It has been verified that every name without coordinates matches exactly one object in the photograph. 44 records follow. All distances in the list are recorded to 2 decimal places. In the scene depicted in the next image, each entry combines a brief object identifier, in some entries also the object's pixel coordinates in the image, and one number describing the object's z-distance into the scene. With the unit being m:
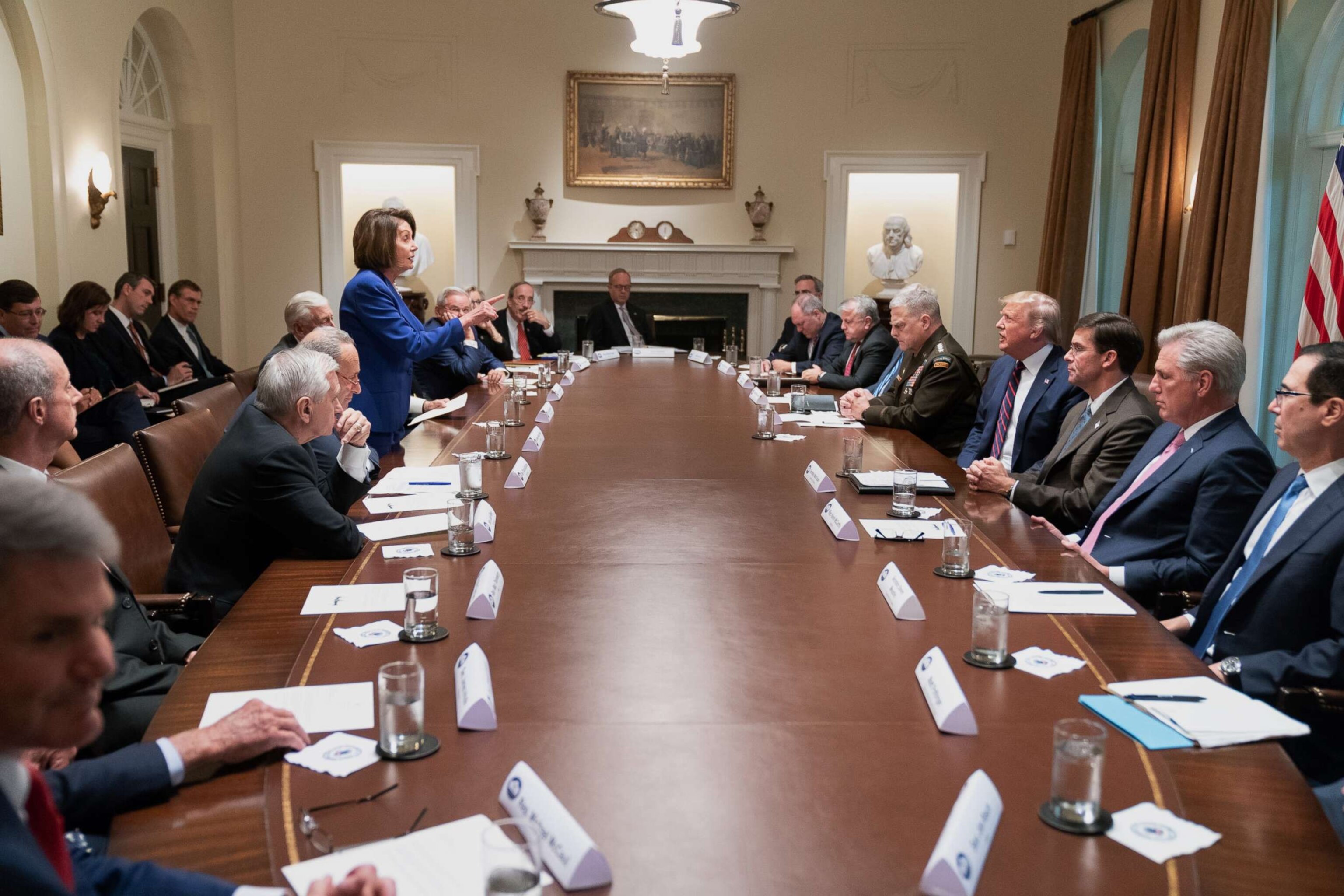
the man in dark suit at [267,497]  2.82
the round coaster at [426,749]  1.68
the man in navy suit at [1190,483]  3.11
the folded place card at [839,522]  2.95
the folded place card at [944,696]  1.77
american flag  5.43
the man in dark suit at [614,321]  9.97
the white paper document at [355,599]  2.37
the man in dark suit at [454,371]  6.84
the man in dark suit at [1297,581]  2.34
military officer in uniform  5.21
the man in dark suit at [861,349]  6.95
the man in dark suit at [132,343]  7.31
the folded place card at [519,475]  3.53
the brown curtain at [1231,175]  6.67
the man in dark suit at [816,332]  8.38
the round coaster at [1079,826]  1.49
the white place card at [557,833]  1.34
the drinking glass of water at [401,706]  1.68
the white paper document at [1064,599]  2.45
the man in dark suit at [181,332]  8.27
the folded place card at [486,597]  2.28
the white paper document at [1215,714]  1.83
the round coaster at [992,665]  2.07
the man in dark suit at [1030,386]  4.64
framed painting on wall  10.73
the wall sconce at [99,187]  7.96
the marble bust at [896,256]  11.09
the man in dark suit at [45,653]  1.06
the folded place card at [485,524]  2.87
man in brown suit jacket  3.77
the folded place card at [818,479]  3.56
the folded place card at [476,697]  1.76
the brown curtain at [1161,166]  7.64
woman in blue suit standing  4.74
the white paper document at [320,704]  1.81
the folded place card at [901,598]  2.31
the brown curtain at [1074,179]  9.55
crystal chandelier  6.15
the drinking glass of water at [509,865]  1.19
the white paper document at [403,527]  2.97
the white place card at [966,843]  1.32
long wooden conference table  1.45
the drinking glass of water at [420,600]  2.16
